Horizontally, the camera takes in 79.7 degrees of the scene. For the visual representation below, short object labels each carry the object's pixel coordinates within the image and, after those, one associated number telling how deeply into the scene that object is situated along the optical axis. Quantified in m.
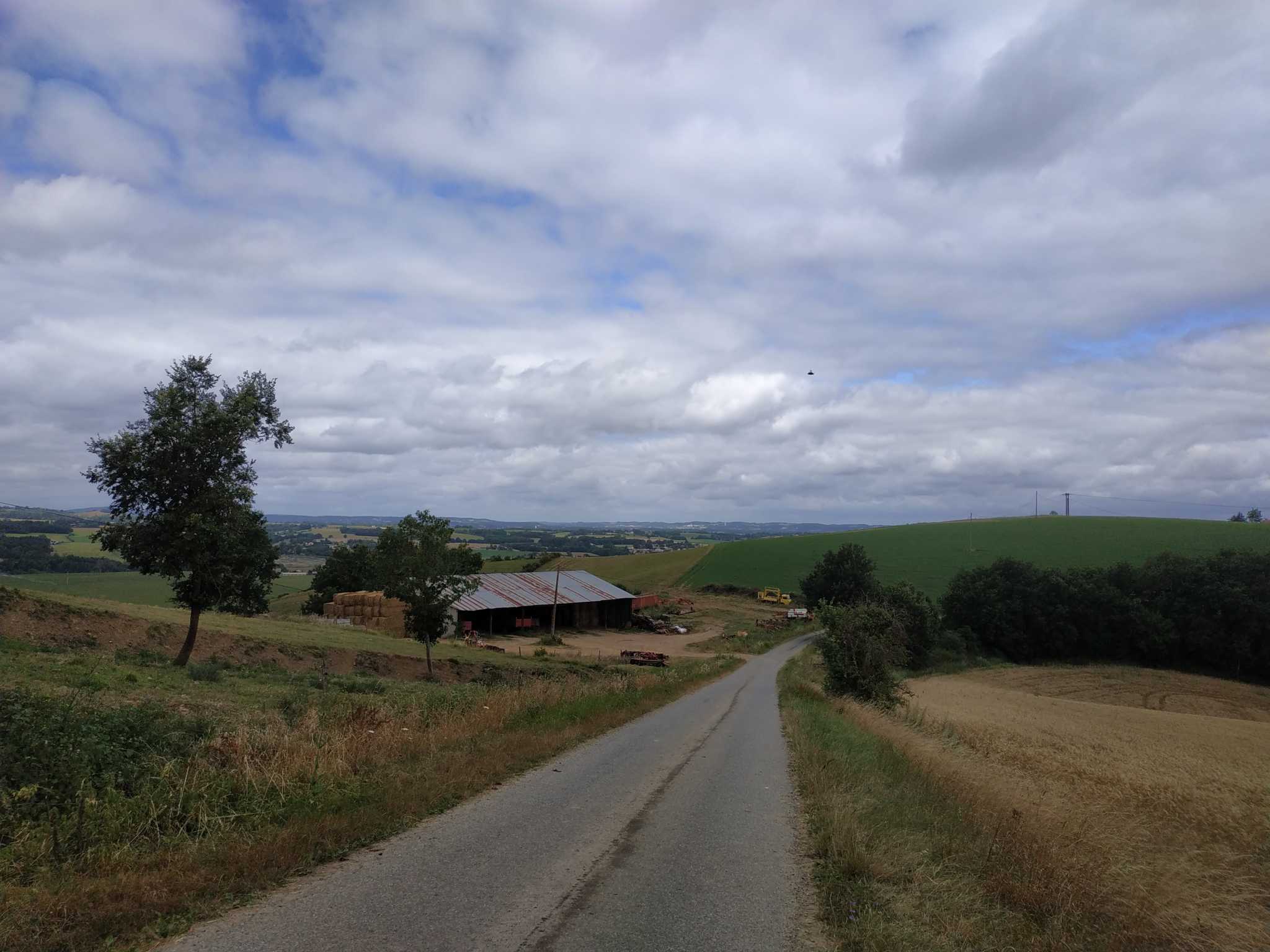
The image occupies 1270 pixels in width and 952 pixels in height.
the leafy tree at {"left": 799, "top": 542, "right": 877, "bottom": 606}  86.62
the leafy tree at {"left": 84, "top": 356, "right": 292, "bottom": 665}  22.75
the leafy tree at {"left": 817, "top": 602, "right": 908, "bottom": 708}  29.71
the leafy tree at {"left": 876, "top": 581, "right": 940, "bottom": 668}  63.50
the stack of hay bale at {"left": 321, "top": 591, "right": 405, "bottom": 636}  57.22
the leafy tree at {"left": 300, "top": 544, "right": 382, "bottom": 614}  75.12
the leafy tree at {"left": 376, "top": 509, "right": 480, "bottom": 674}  33.53
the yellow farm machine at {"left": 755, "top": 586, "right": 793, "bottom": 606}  96.49
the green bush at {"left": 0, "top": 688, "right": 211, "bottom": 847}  6.91
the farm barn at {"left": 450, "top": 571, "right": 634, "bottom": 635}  63.41
